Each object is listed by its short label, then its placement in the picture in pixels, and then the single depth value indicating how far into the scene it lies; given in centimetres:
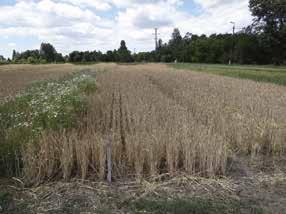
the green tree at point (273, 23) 3442
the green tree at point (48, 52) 6547
